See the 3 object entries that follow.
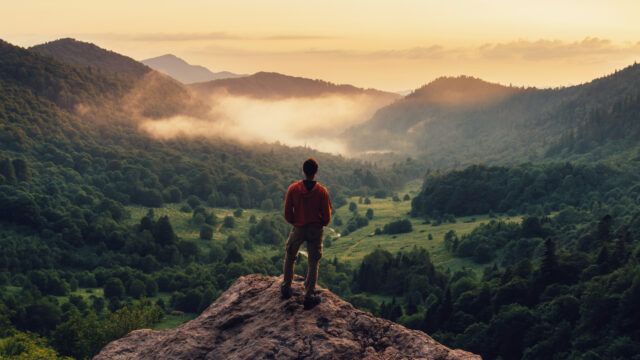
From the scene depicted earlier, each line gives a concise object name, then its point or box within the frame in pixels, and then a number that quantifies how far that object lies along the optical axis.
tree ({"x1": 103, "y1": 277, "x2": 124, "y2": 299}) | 186.00
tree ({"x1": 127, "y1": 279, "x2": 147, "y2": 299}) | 187.38
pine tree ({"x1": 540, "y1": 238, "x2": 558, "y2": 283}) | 134.54
